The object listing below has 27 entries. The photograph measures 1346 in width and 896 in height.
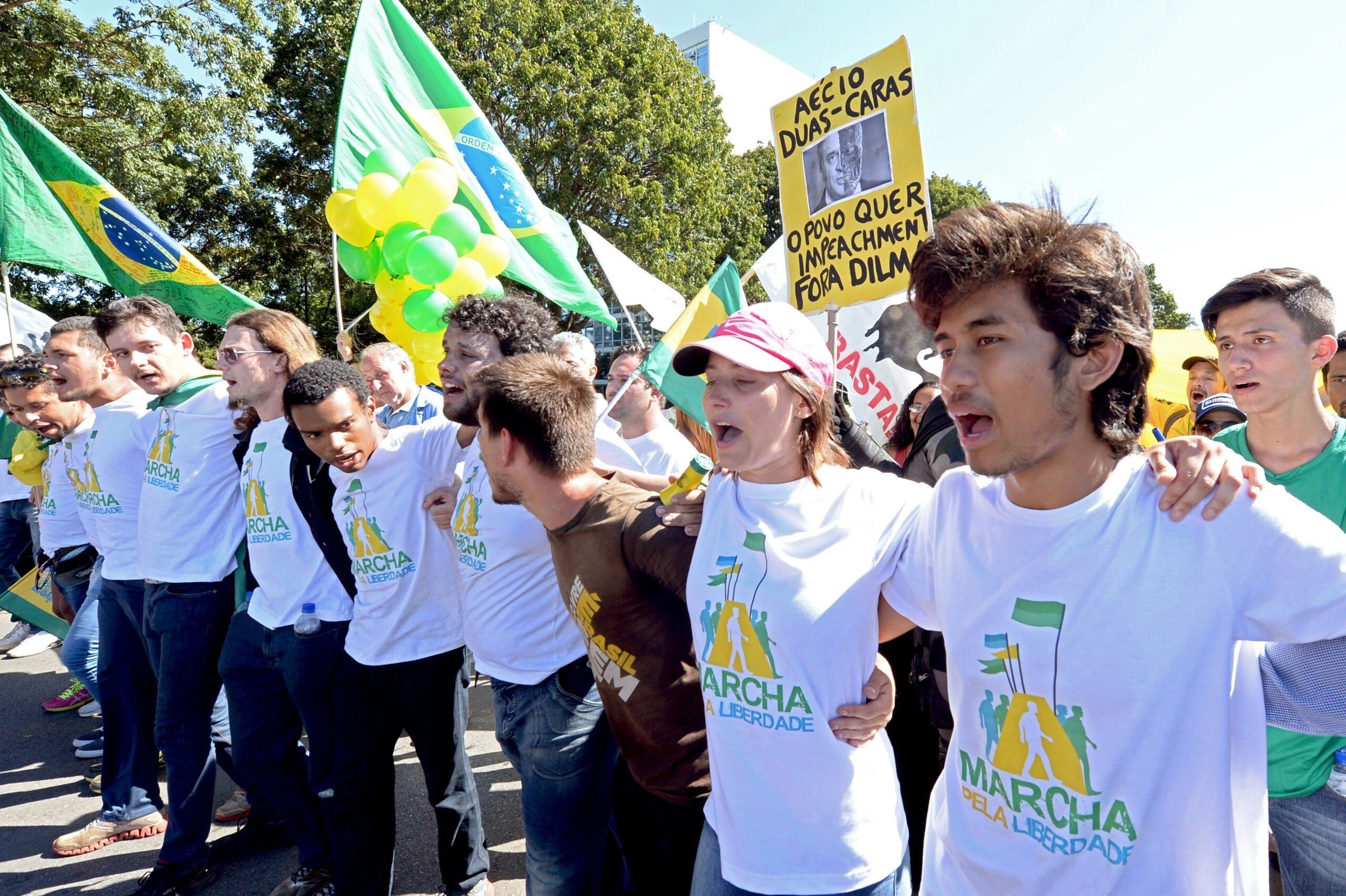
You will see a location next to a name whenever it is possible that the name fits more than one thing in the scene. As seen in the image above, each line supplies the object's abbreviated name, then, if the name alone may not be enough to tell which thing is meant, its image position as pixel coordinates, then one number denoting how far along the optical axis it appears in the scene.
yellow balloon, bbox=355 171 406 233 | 5.05
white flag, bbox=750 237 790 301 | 5.68
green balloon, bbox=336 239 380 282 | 5.59
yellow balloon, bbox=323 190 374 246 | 5.32
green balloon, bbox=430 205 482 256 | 5.08
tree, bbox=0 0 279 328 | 12.26
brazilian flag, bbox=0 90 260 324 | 4.98
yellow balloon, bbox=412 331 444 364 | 5.33
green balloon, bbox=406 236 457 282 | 4.91
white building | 47.69
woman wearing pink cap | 1.62
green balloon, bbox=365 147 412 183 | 5.32
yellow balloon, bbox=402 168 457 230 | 4.98
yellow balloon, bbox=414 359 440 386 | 5.64
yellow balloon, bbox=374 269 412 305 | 5.47
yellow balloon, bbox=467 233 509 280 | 5.24
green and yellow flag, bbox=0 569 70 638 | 4.68
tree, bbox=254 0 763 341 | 15.95
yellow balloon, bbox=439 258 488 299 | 5.05
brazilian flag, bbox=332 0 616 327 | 5.69
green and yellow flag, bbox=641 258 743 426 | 3.69
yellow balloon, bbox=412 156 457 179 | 5.17
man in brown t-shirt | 2.00
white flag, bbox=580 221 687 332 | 5.65
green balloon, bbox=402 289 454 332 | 5.07
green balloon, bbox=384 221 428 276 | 5.11
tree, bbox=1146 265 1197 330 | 38.69
